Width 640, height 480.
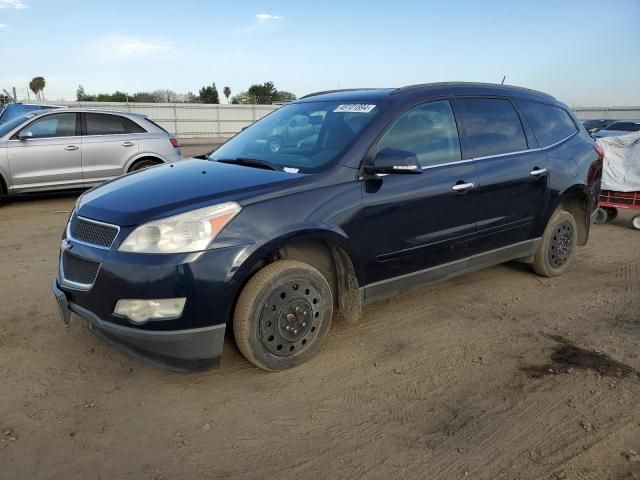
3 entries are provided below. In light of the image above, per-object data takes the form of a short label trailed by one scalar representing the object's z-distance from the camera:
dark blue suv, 2.97
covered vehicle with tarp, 8.07
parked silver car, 8.62
